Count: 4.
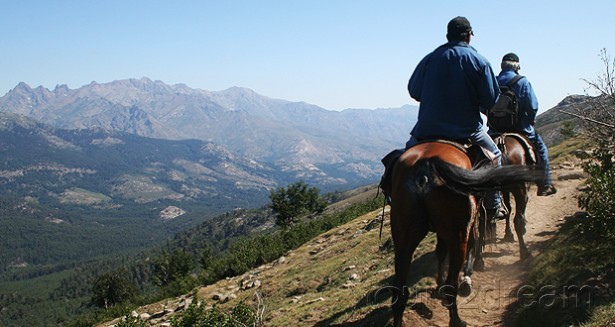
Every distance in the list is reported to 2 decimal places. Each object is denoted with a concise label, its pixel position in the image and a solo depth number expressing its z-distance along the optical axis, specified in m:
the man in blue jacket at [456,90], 6.11
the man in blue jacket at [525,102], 9.15
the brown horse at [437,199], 5.12
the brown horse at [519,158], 8.59
